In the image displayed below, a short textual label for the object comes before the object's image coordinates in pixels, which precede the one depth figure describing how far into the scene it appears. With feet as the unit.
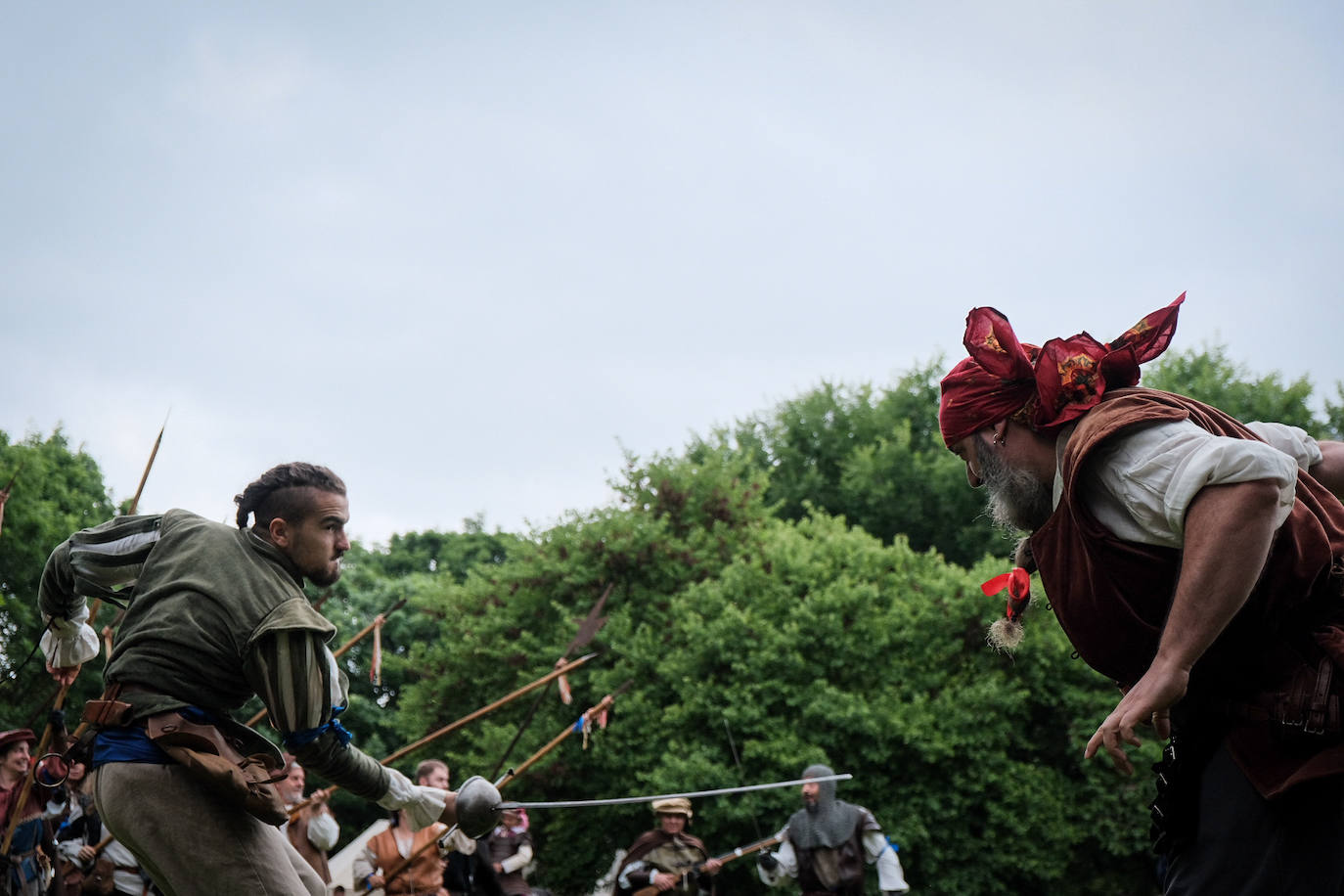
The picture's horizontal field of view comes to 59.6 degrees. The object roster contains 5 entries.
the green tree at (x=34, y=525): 62.85
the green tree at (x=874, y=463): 72.64
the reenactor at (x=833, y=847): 32.24
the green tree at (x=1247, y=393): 64.34
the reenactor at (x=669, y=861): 32.58
